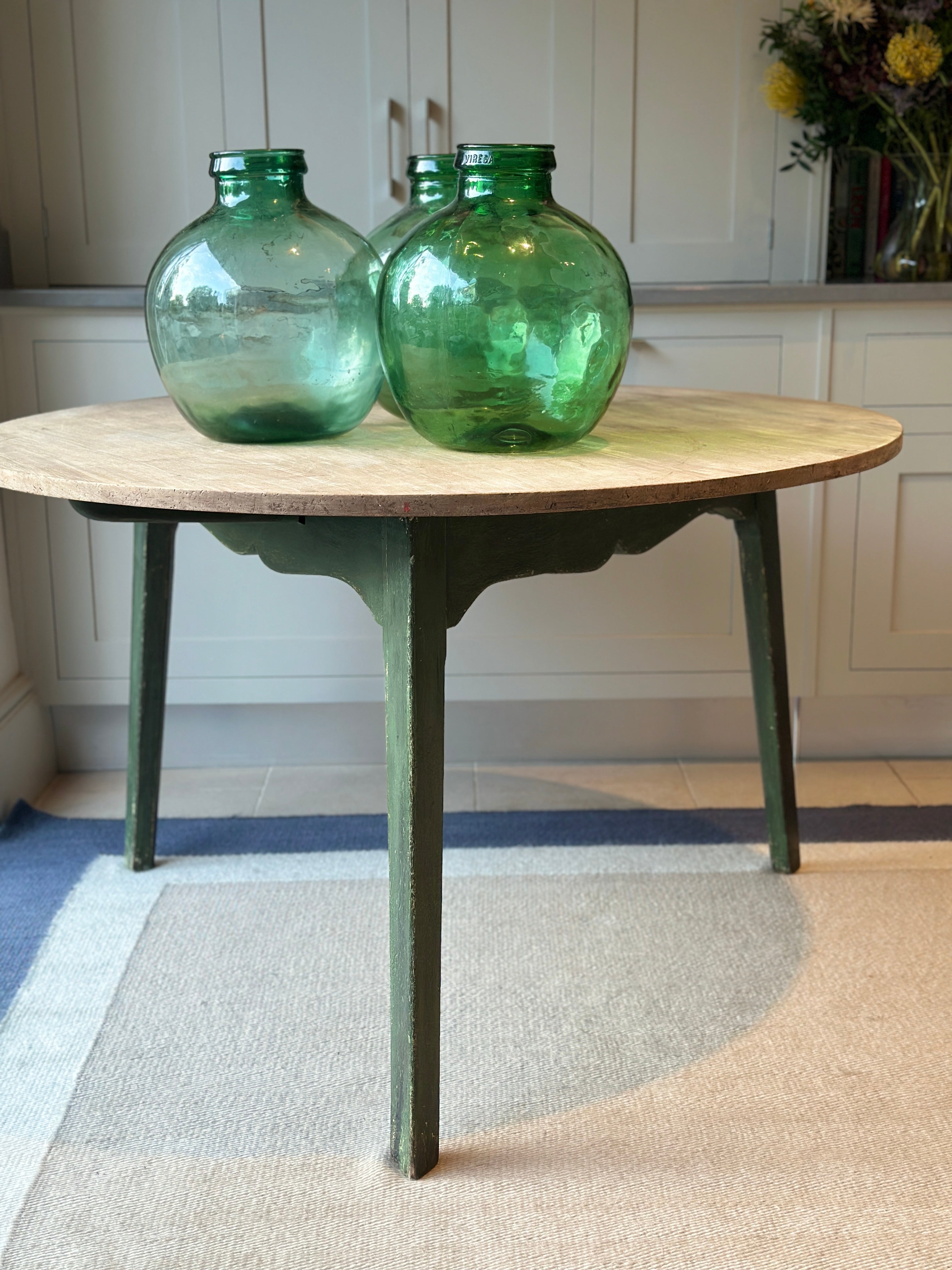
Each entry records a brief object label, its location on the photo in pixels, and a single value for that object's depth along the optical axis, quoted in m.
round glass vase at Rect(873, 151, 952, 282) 2.22
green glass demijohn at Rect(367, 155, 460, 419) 1.39
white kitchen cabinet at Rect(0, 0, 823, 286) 2.19
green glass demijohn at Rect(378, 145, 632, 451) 1.07
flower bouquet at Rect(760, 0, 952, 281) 2.08
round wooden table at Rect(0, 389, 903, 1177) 0.98
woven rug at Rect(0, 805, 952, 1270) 1.13
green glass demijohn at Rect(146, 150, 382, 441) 1.13
